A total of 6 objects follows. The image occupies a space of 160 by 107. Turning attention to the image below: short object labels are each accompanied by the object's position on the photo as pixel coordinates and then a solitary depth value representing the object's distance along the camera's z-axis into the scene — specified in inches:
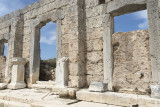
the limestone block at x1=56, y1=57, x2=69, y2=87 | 211.5
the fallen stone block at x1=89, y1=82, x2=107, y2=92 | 165.1
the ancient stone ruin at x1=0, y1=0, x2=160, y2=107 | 159.6
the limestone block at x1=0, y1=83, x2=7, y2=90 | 272.9
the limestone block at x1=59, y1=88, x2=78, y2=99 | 175.8
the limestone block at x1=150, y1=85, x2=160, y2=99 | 135.6
